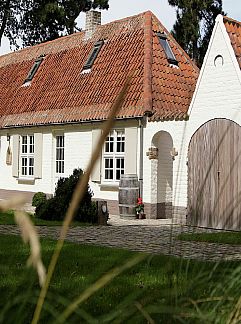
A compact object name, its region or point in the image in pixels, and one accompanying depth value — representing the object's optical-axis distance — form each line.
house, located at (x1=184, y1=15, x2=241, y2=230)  13.39
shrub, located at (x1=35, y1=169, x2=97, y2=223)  13.74
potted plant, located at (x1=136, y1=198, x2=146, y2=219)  15.95
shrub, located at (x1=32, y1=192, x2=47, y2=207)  19.15
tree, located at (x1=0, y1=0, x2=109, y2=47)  33.62
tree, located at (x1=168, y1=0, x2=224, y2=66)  28.94
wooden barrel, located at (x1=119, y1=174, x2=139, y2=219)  15.91
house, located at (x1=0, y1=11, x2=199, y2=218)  16.39
